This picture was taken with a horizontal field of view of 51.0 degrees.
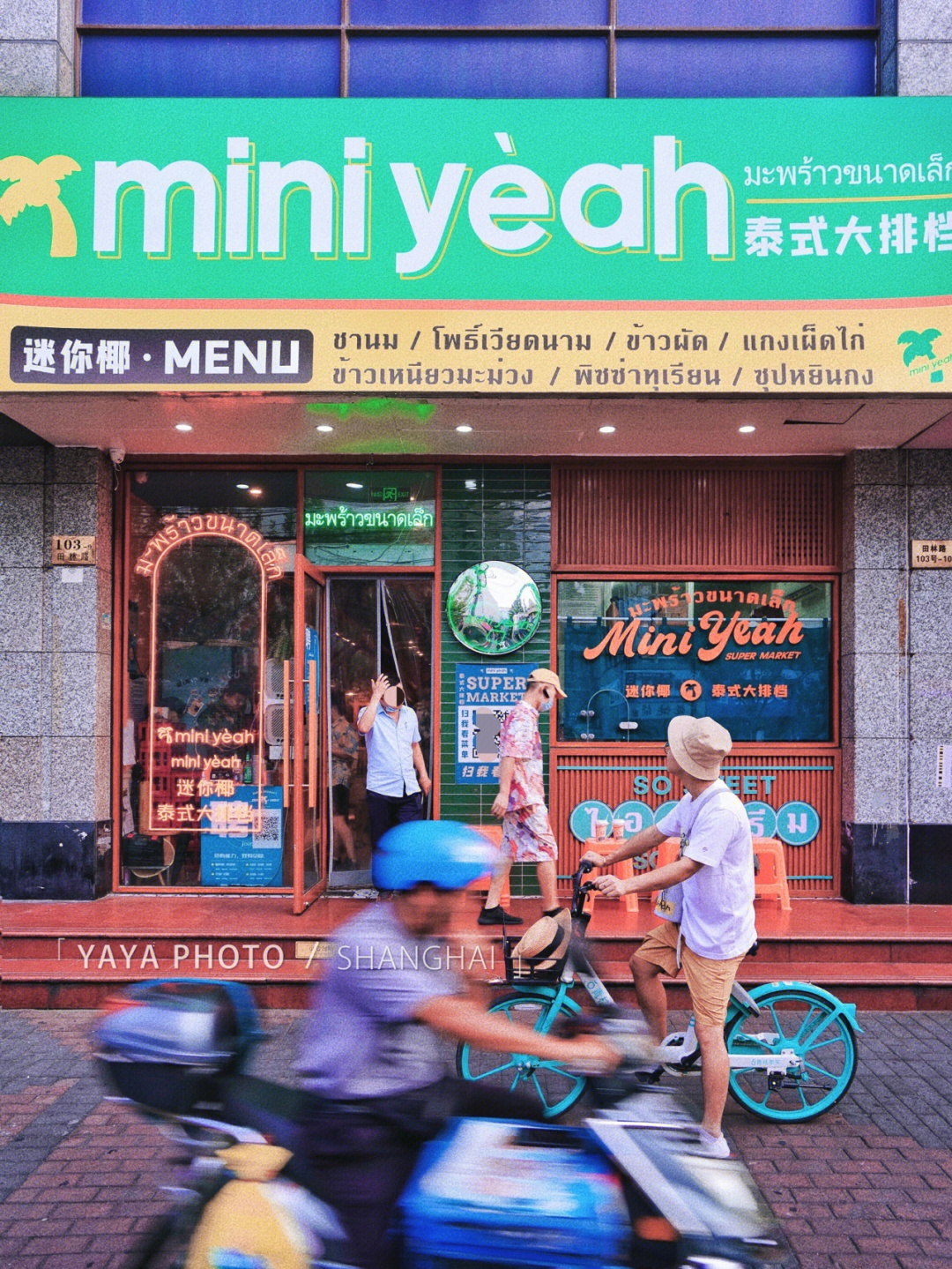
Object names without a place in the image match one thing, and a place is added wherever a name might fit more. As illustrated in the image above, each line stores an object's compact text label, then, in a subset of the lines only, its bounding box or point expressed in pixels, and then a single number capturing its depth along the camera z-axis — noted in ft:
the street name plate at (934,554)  26.40
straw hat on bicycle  14.69
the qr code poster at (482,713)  27.66
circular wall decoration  27.81
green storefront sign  22.02
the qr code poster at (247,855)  27.84
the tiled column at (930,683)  26.20
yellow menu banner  21.86
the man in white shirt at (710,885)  13.66
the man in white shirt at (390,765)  25.86
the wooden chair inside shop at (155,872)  27.86
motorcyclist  8.18
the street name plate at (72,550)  26.61
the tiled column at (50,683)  26.20
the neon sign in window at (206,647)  28.27
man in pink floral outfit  23.22
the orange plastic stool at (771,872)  25.77
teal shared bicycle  14.62
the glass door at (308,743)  25.11
